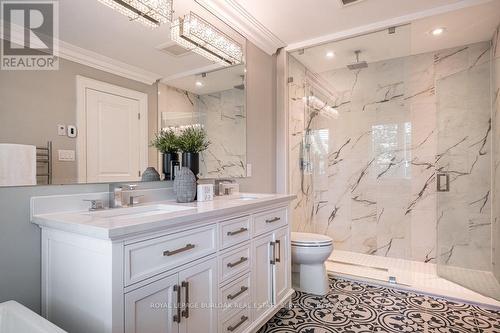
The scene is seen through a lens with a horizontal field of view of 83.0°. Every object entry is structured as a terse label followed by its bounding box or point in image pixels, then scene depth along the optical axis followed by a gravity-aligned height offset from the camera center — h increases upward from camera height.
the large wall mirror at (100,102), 1.14 +0.33
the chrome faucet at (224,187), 2.18 -0.15
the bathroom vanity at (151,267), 0.95 -0.40
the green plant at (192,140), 1.83 +0.18
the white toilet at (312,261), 2.33 -0.79
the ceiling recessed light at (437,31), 2.55 +1.23
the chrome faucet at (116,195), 1.42 -0.14
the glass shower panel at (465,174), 2.73 -0.09
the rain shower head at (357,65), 3.19 +1.16
